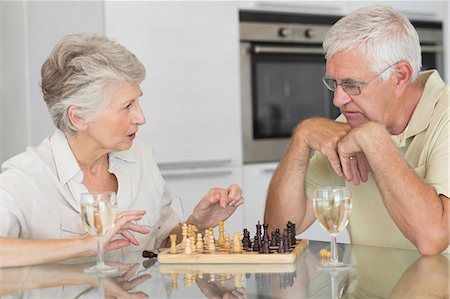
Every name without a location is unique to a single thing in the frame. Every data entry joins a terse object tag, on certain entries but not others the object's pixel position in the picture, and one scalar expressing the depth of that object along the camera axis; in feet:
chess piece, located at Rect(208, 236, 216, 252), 7.05
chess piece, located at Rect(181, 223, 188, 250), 7.07
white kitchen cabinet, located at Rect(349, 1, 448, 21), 14.86
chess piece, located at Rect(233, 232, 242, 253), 6.94
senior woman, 7.98
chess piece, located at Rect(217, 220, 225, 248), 7.23
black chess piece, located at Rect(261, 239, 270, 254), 6.88
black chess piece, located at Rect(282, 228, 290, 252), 6.98
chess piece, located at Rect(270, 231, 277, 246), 7.06
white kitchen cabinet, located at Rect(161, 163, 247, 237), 12.66
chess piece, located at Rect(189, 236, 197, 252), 7.01
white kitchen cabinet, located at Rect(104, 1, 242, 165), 12.39
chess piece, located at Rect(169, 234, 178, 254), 7.03
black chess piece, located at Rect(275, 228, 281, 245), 7.03
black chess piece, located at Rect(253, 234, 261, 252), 6.99
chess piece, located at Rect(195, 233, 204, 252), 7.09
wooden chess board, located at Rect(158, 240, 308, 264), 6.79
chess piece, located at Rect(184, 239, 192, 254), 6.97
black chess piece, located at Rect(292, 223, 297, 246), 7.35
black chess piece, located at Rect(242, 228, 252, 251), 7.09
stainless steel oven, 13.51
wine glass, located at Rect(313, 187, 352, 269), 6.46
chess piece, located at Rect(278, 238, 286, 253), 6.93
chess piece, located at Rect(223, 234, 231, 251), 7.11
